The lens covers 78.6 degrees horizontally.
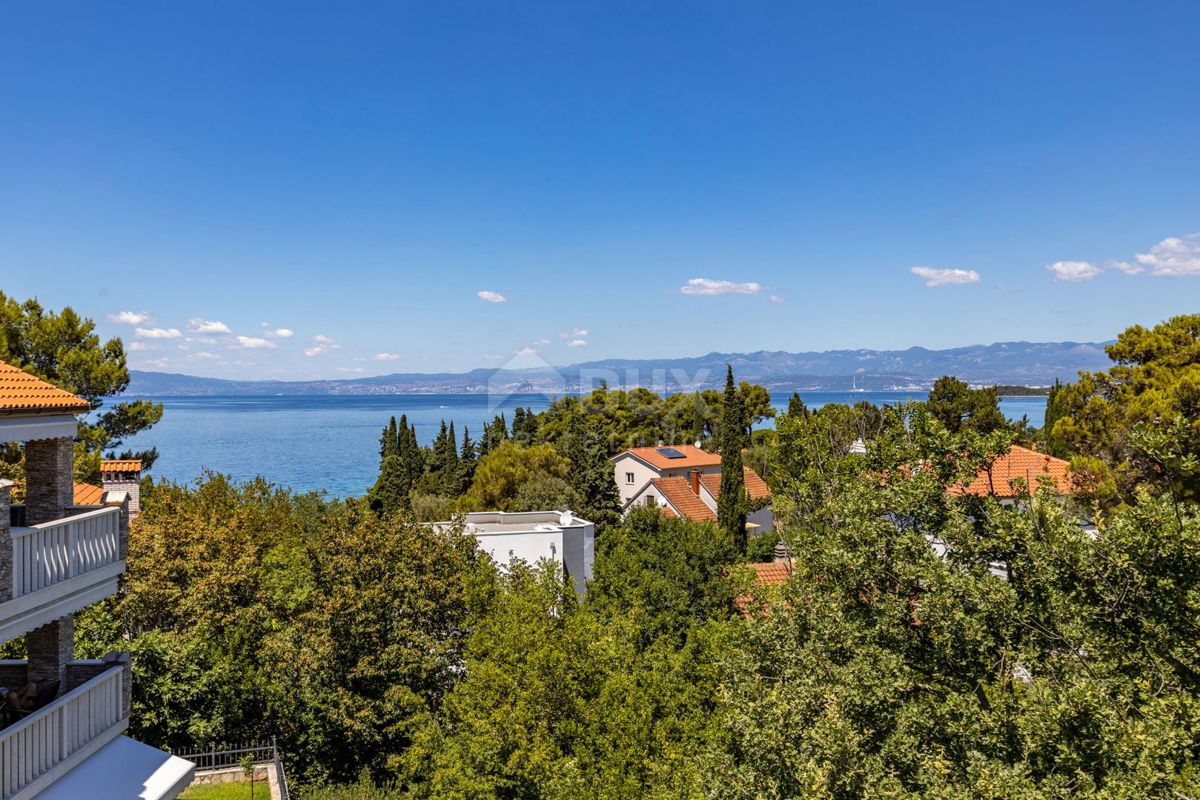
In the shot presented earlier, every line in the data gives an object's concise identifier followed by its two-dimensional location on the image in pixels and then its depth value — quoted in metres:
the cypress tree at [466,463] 61.25
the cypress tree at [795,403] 54.06
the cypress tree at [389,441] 72.12
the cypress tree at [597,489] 38.56
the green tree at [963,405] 46.00
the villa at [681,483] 44.78
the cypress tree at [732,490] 34.00
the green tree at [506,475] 45.22
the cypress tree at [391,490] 50.83
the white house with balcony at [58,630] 8.39
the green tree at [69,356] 24.91
